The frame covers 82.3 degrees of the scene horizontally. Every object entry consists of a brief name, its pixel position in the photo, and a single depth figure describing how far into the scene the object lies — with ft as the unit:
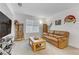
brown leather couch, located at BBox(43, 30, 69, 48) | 7.56
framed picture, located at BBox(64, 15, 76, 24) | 8.06
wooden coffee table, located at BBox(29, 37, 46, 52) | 6.53
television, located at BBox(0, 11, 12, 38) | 4.18
